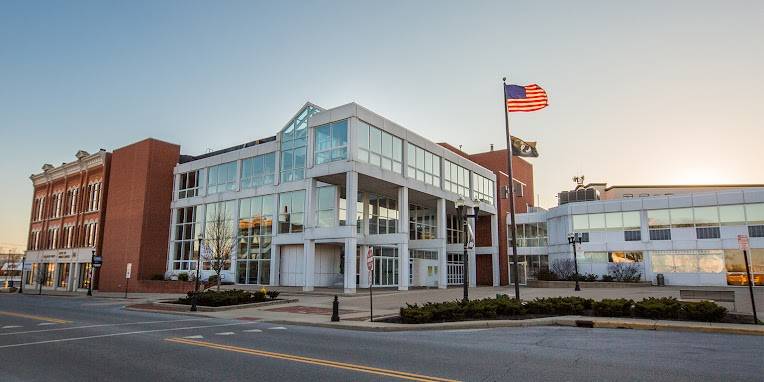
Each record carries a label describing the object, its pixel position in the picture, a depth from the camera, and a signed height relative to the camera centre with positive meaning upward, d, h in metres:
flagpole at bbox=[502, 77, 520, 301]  19.69 +4.10
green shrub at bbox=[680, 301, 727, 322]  14.33 -1.23
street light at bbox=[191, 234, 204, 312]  21.62 -1.53
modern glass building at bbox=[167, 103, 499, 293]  31.89 +5.72
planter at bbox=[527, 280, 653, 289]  35.44 -1.00
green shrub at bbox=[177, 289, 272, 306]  23.16 -1.37
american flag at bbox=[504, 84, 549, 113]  21.78 +7.90
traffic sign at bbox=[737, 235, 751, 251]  14.88 +0.92
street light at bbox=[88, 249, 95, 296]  39.62 +0.49
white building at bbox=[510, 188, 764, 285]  35.19 +2.97
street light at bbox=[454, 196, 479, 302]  18.88 +2.36
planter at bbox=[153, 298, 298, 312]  22.16 -1.71
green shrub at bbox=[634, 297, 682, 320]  15.17 -1.22
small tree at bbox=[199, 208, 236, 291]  35.21 +2.68
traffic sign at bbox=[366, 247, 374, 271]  16.50 +0.38
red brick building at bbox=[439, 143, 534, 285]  47.88 +7.75
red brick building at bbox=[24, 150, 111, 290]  50.88 +5.80
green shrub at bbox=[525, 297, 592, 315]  16.66 -1.24
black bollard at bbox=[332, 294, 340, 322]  16.44 -1.43
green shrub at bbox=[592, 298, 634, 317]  15.98 -1.24
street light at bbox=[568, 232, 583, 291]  31.57 +2.46
